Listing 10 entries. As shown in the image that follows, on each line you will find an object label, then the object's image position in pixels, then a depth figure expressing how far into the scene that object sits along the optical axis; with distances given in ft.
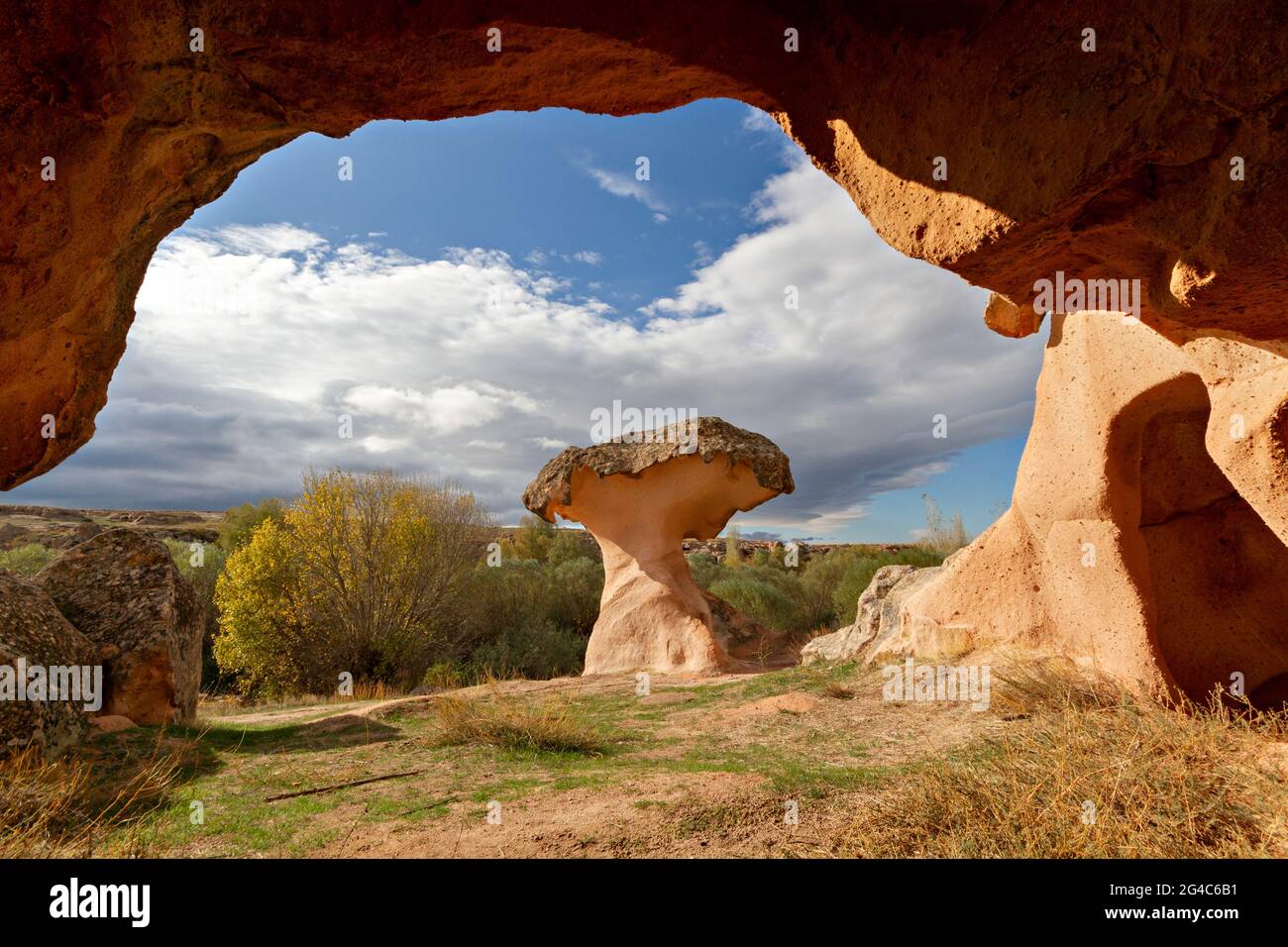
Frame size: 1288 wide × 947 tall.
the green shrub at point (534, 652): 49.06
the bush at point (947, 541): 62.85
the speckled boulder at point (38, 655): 16.78
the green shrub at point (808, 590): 53.88
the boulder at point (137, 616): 22.36
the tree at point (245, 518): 67.15
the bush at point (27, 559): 55.83
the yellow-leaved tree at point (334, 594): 43.70
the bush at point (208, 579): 50.98
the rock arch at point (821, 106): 7.11
